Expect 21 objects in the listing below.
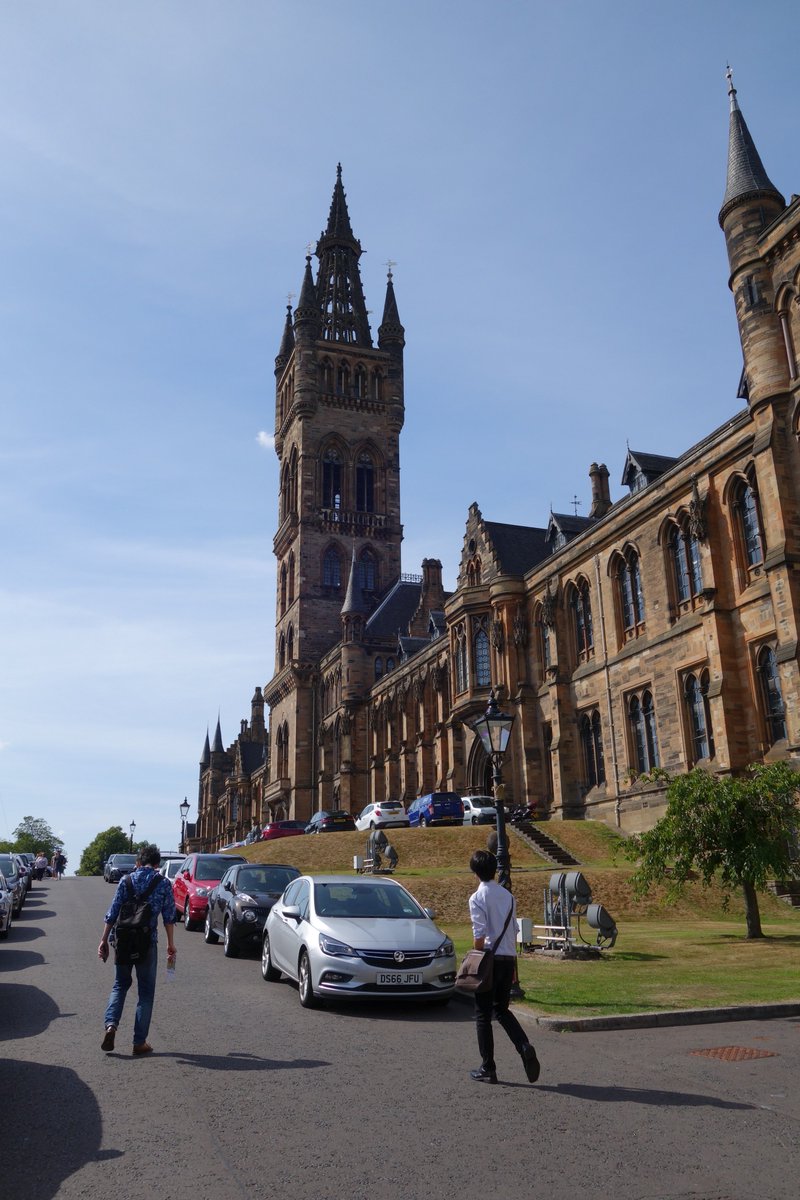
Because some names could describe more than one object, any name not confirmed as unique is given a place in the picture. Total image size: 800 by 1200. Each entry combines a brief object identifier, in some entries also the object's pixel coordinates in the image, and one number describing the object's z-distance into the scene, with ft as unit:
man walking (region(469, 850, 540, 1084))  24.09
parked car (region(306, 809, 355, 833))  152.66
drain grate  27.07
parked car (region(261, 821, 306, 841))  161.41
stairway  101.60
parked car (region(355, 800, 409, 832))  136.26
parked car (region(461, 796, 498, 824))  122.31
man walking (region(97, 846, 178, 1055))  27.61
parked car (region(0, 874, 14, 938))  59.97
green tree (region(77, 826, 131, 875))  432.25
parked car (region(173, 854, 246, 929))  68.80
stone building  92.73
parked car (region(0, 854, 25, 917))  77.92
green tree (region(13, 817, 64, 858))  504.43
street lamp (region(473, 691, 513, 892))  48.93
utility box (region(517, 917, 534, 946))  37.86
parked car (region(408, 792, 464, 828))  126.00
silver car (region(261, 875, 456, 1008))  35.29
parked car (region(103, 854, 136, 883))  140.17
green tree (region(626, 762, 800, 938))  57.62
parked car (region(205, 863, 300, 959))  52.85
